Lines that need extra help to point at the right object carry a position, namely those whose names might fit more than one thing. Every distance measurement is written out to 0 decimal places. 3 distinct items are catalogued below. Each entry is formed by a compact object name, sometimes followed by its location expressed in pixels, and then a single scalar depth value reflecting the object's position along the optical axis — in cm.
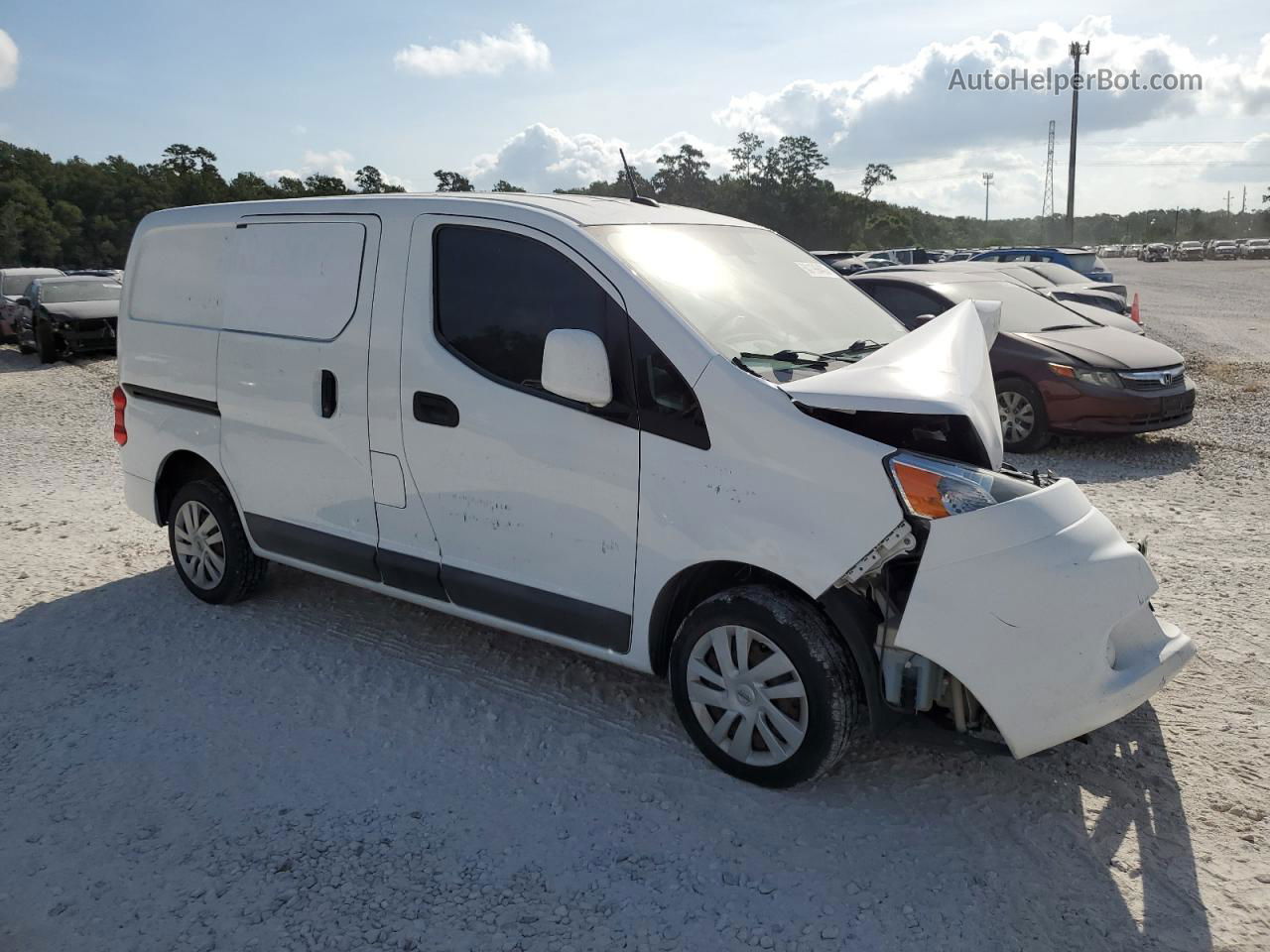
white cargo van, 305
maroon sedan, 831
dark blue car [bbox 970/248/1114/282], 2162
